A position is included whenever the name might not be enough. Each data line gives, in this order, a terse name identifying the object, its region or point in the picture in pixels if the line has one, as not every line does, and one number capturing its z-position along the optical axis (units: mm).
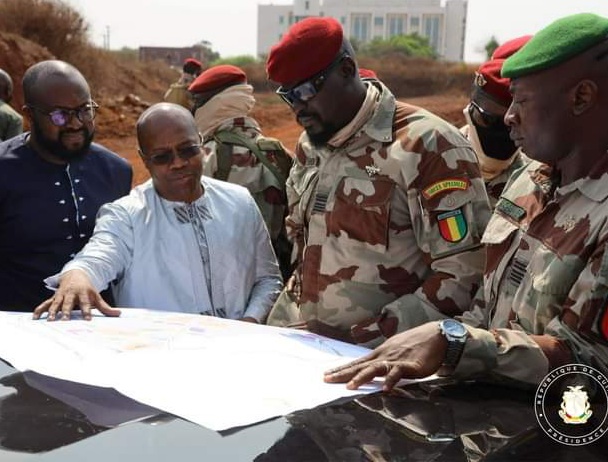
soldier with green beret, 1510
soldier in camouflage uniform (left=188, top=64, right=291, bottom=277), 3951
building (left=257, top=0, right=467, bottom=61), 86438
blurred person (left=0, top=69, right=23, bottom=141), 6207
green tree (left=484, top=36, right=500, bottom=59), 53125
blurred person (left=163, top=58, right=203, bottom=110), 8141
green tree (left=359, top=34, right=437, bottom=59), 60469
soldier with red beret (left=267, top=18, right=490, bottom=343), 2191
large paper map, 1385
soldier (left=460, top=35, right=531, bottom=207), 2801
